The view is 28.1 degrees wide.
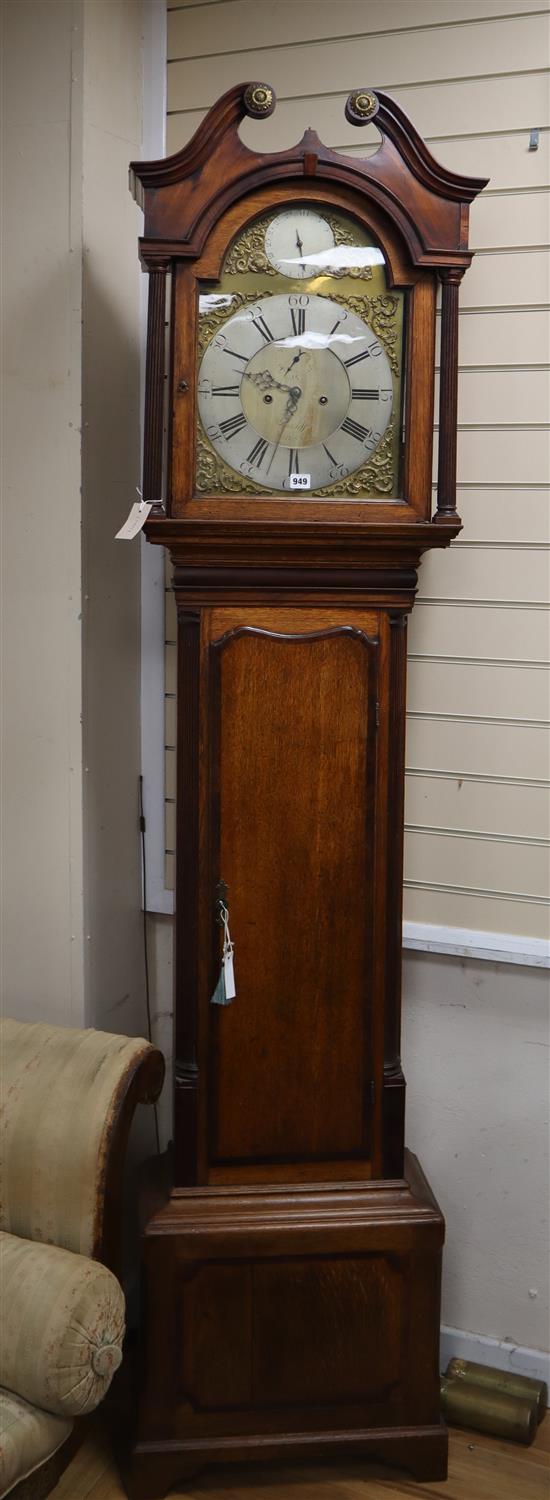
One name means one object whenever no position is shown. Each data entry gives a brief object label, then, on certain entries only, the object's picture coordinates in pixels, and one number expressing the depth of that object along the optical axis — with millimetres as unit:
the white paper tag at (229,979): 1701
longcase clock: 1597
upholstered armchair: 1430
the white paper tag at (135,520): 1610
